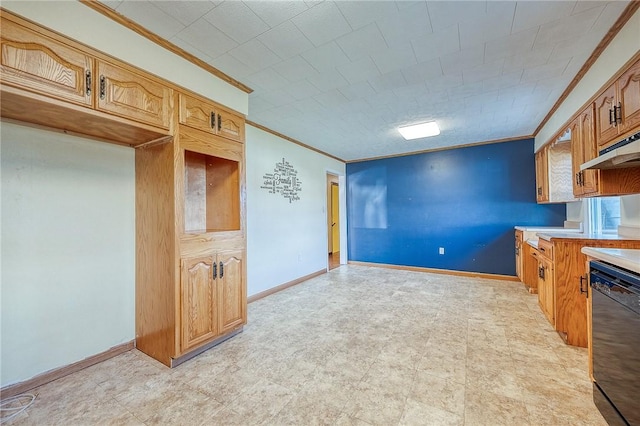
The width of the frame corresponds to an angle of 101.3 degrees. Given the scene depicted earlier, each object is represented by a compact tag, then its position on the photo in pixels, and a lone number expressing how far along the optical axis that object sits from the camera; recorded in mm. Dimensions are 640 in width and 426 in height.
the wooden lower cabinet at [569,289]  2238
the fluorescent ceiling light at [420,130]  3676
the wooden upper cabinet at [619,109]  1718
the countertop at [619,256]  1133
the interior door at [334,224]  7668
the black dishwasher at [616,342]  1133
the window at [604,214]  2912
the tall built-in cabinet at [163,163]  1453
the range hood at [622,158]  1340
